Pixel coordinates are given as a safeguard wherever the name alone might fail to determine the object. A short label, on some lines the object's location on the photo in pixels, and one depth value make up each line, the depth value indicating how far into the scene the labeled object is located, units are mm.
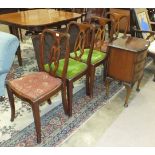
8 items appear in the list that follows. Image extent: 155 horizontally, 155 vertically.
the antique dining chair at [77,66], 2189
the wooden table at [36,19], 2797
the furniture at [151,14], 4113
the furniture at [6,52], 2229
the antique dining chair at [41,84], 1836
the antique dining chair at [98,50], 2523
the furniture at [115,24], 2762
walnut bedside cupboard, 2318
